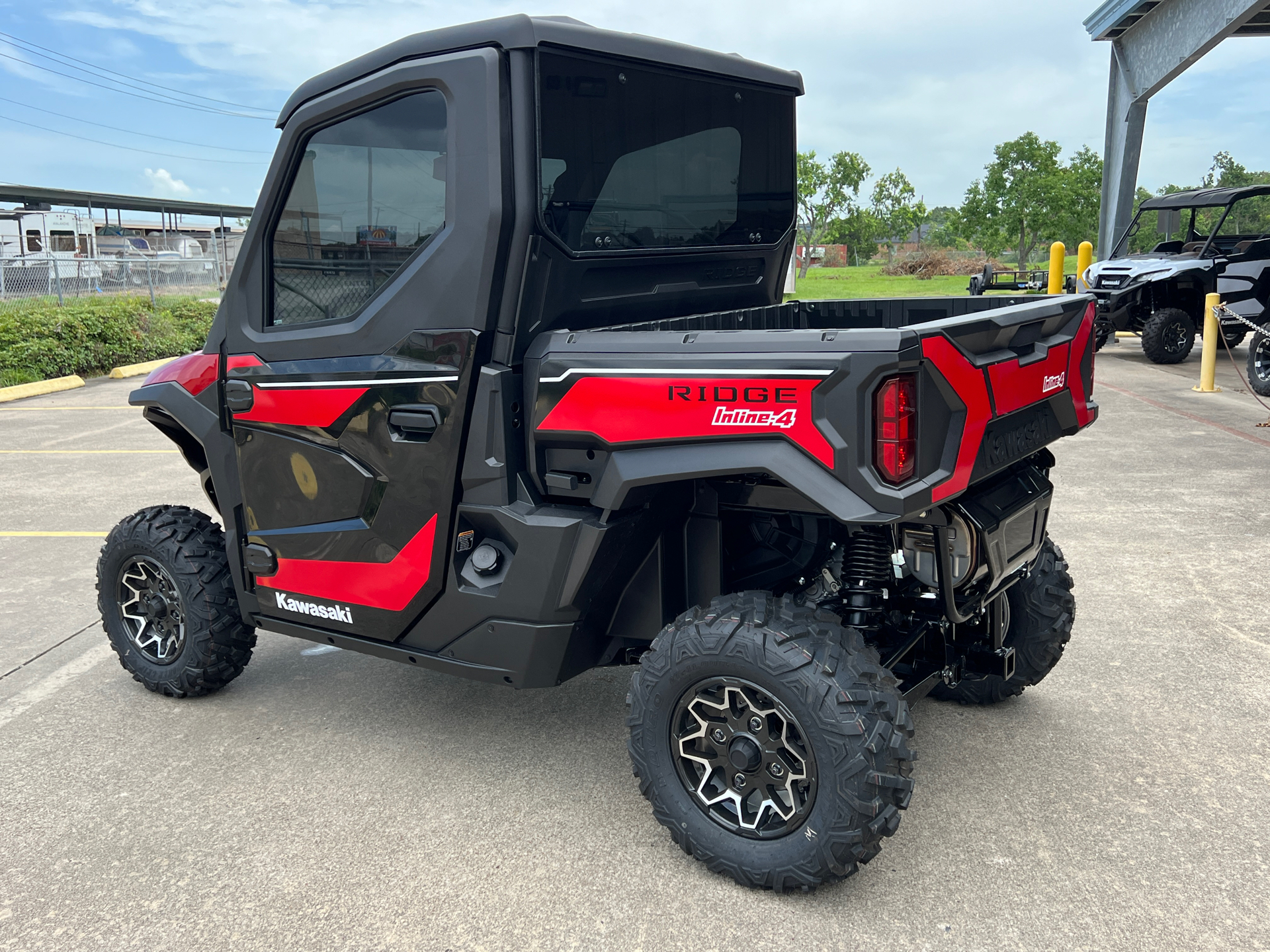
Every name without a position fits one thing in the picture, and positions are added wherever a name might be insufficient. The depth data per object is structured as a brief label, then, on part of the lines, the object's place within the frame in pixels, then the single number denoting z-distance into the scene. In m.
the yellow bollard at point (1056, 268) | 16.97
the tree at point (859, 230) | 66.56
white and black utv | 12.63
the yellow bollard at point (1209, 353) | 11.50
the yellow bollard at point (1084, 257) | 16.56
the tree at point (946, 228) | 59.31
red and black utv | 2.55
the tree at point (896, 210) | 67.62
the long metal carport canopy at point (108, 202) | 44.31
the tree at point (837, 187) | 66.19
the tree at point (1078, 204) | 55.16
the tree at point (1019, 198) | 55.16
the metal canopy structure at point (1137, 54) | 15.75
